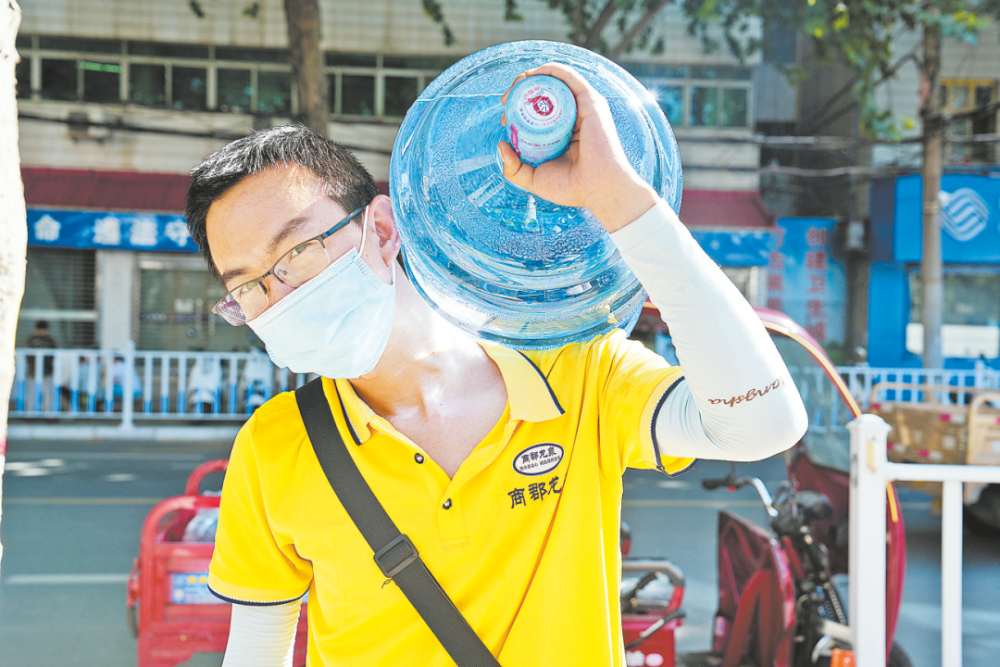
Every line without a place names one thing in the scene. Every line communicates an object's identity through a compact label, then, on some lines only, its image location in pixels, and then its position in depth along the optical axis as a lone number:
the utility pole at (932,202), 8.84
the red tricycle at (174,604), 2.58
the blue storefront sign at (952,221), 11.27
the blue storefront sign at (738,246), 10.58
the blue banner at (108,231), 9.77
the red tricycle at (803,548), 2.51
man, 1.08
